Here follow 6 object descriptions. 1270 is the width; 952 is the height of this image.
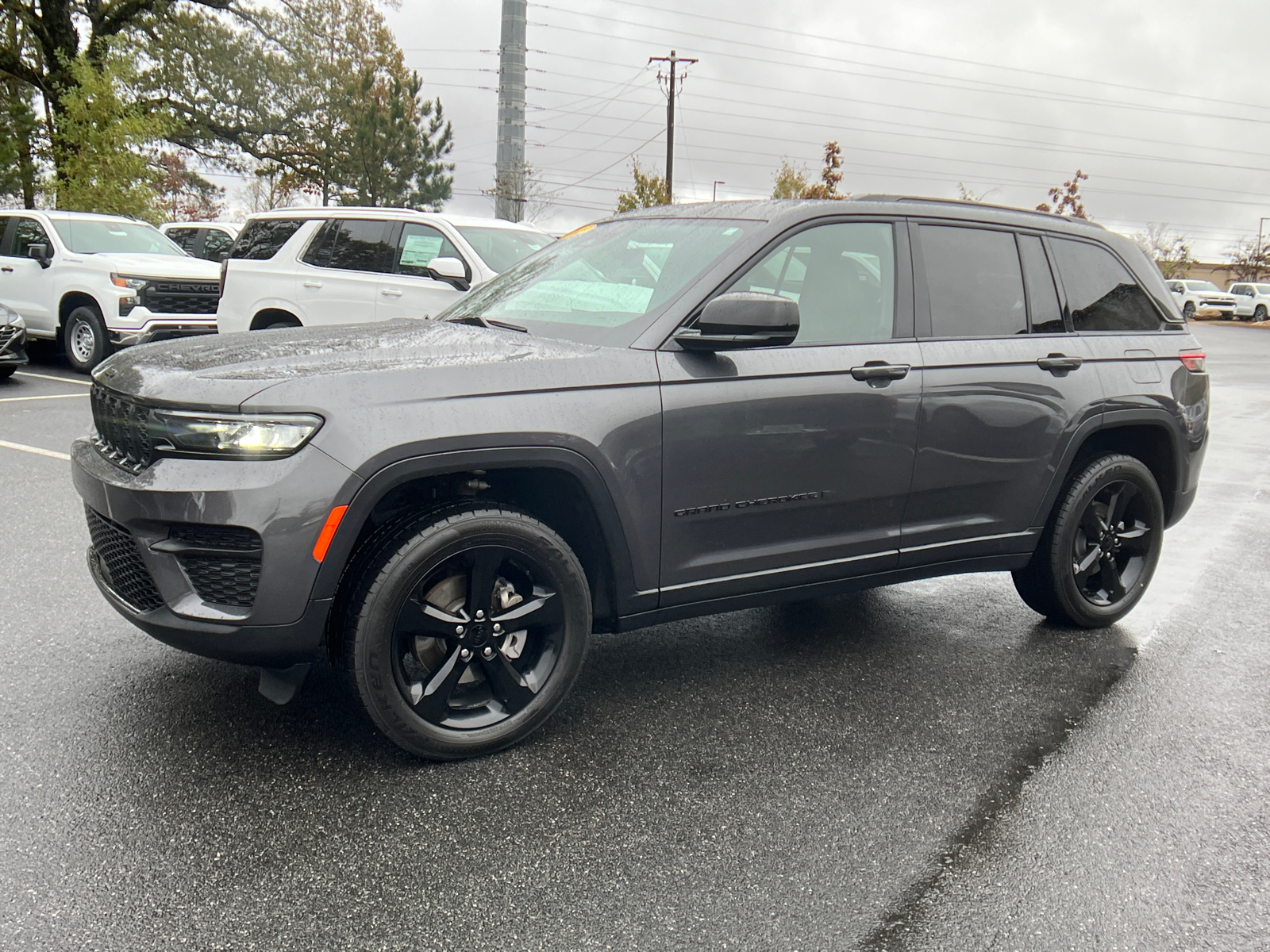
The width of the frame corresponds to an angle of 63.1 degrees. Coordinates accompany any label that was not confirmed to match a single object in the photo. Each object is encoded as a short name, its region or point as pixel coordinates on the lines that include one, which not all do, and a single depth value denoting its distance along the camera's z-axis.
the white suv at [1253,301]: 47.41
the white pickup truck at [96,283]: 12.00
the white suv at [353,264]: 9.38
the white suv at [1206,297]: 45.25
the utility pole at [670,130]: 41.81
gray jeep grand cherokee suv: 2.80
